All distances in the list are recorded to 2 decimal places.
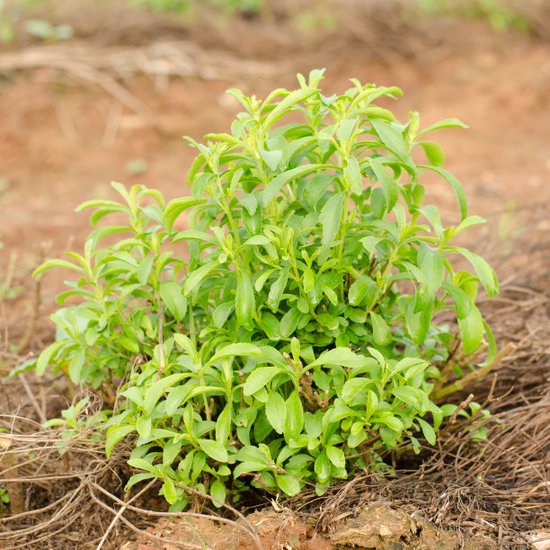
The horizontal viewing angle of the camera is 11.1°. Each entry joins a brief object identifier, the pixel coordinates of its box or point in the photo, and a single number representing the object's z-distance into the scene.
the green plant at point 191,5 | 4.73
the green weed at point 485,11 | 5.01
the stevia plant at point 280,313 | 2.21
